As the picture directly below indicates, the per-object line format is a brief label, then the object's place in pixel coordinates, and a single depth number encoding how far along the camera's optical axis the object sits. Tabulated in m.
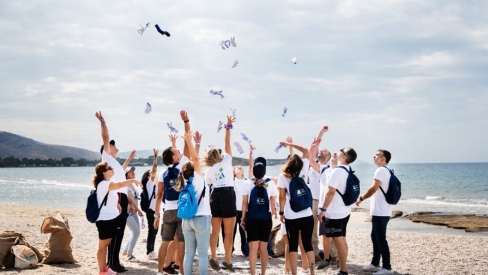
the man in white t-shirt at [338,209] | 7.99
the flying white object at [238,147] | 9.32
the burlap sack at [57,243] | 8.91
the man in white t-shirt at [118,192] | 7.72
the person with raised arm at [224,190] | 7.69
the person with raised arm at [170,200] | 7.66
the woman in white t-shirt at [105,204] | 7.30
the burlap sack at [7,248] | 8.45
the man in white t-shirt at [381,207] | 8.43
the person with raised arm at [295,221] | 7.35
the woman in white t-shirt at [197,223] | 6.59
